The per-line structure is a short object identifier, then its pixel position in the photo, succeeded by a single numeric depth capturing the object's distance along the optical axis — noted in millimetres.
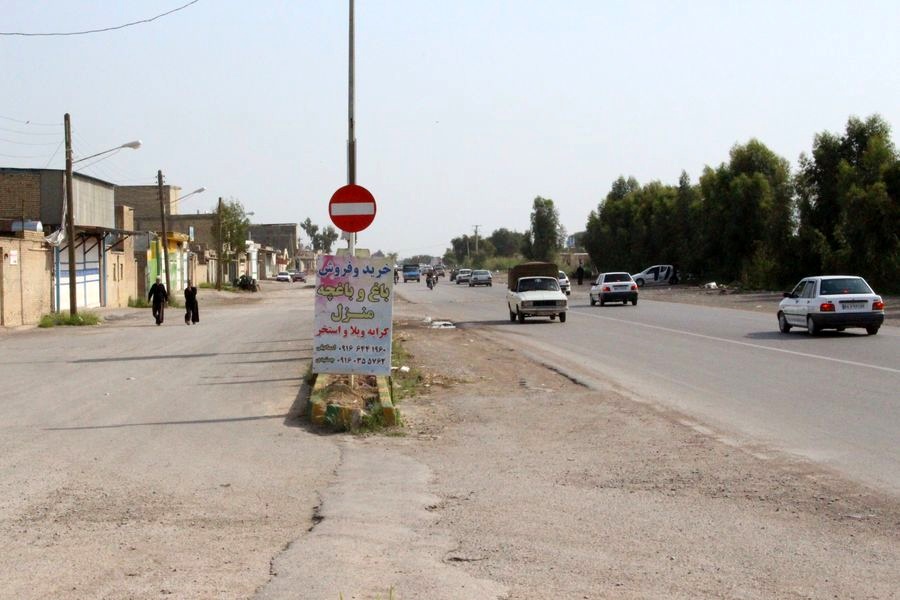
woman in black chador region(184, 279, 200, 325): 35250
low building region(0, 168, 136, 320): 42625
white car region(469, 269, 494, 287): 87500
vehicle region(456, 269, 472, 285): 98375
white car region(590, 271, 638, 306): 46188
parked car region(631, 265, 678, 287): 79375
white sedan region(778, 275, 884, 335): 24219
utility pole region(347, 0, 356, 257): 15203
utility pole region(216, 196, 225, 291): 80275
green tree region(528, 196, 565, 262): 140500
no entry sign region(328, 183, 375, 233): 13102
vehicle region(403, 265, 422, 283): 121525
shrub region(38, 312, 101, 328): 35750
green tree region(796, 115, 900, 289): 50688
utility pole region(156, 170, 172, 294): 52219
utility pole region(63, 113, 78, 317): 35953
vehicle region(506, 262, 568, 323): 34312
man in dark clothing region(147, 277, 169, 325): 36250
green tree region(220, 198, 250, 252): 91812
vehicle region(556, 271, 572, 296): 55844
